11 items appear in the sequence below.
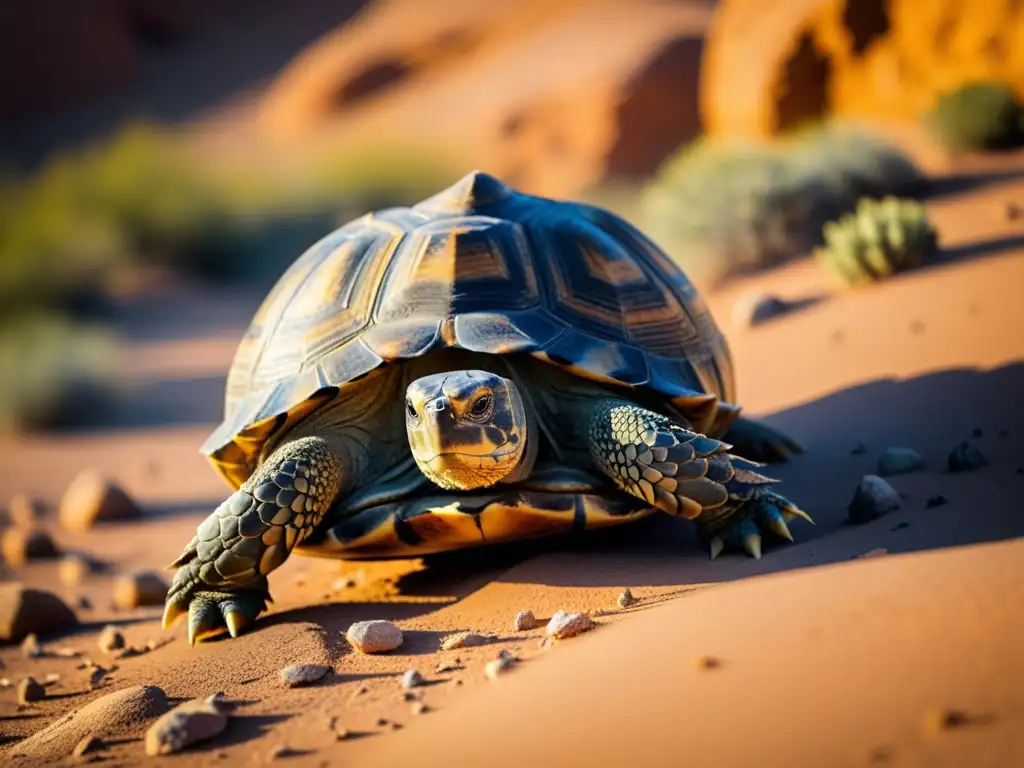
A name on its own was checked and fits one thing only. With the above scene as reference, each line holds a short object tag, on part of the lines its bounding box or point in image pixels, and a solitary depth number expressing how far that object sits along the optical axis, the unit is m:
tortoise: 6.91
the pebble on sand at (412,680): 5.32
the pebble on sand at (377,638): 6.05
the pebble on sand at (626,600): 6.12
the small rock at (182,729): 4.93
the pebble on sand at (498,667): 5.12
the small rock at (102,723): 5.43
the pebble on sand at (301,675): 5.72
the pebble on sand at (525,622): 6.05
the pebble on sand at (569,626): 5.63
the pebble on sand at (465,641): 5.91
